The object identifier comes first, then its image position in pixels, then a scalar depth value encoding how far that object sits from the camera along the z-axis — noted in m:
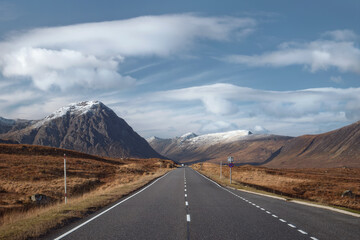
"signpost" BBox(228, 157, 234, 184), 36.22
